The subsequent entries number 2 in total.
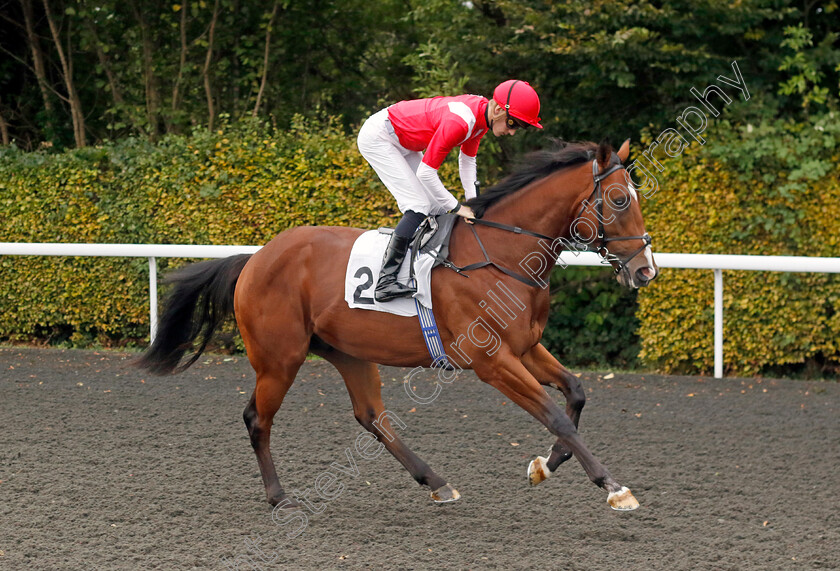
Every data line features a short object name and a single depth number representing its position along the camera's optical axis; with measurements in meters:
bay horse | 7.92
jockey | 8.16
